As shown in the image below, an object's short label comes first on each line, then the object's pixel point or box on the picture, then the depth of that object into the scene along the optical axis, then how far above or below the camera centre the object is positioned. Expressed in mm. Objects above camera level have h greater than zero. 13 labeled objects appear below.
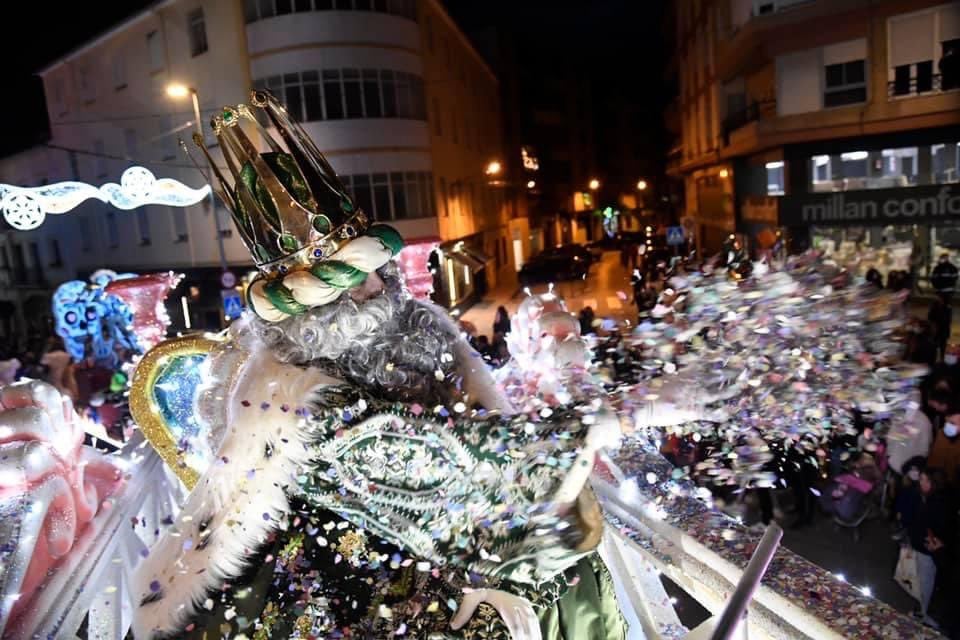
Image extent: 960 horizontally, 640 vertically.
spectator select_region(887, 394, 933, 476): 5500 -2000
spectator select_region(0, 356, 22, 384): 4773 -692
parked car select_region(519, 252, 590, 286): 26688 -1613
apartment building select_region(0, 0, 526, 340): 19297 +4445
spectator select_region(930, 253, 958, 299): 12172 -1491
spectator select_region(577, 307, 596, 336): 9562 -1312
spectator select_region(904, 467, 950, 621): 4941 -2356
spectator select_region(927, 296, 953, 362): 9421 -1757
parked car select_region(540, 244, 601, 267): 28072 -1130
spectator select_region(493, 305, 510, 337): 10800 -1445
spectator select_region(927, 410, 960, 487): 5316 -2032
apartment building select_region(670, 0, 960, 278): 14812 +1900
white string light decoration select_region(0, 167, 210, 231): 4621 +535
